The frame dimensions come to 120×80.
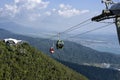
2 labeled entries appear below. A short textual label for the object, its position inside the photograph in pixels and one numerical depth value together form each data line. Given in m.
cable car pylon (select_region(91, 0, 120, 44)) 12.41
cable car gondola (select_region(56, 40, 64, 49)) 22.42
